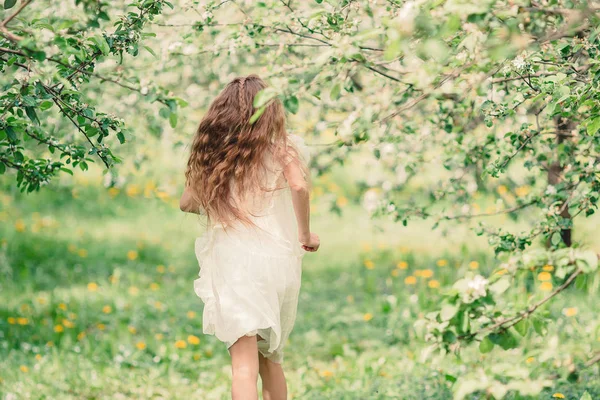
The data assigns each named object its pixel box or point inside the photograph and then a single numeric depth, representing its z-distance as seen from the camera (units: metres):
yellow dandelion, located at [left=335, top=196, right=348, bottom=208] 16.28
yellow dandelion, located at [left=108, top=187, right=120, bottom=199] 16.44
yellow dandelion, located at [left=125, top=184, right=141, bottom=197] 16.51
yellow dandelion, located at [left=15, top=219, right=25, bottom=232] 13.37
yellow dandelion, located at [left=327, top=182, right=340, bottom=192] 17.01
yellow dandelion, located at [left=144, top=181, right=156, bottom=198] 15.97
